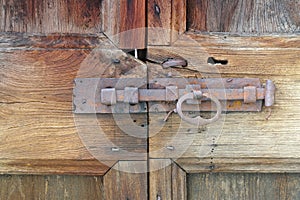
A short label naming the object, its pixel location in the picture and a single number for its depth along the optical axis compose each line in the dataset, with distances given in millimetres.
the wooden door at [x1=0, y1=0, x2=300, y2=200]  1702
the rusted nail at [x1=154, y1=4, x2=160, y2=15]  1696
